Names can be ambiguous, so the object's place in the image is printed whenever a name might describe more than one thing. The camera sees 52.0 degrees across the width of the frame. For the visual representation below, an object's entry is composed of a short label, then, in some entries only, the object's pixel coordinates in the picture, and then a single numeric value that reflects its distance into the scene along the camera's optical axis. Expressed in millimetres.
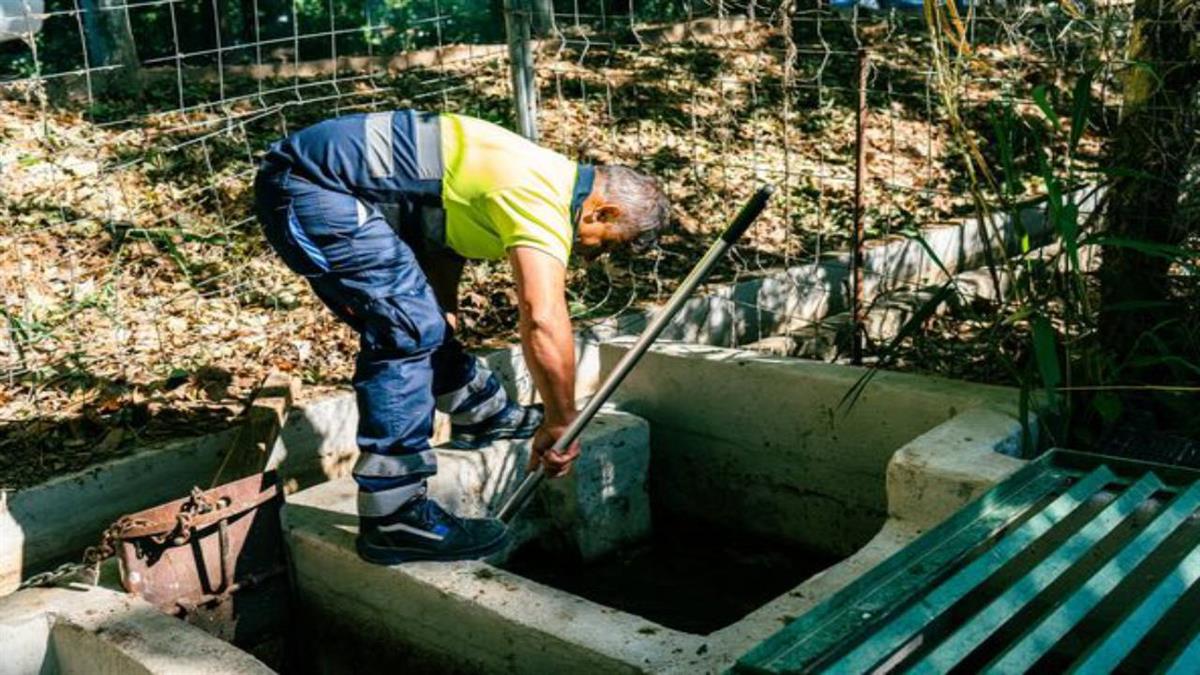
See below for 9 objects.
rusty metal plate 3289
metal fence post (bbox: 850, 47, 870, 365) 4344
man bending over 3209
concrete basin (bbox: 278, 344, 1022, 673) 2830
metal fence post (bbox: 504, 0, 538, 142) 4742
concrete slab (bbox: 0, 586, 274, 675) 2807
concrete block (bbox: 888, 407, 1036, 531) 3172
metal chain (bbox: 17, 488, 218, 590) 3277
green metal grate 2334
